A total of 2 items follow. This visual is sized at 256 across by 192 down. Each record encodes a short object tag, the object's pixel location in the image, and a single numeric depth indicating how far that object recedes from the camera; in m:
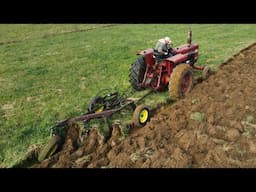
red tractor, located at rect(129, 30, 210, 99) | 7.94
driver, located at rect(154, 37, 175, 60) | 8.12
